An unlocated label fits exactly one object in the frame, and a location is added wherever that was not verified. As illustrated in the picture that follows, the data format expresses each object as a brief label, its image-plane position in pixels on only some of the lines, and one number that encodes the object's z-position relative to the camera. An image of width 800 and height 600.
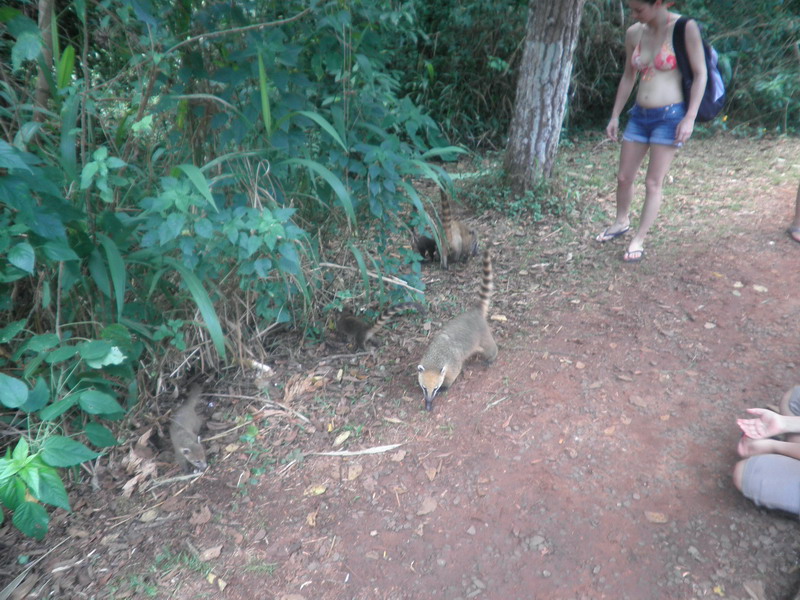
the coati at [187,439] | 2.93
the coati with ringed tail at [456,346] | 3.14
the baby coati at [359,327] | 3.68
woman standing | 3.57
